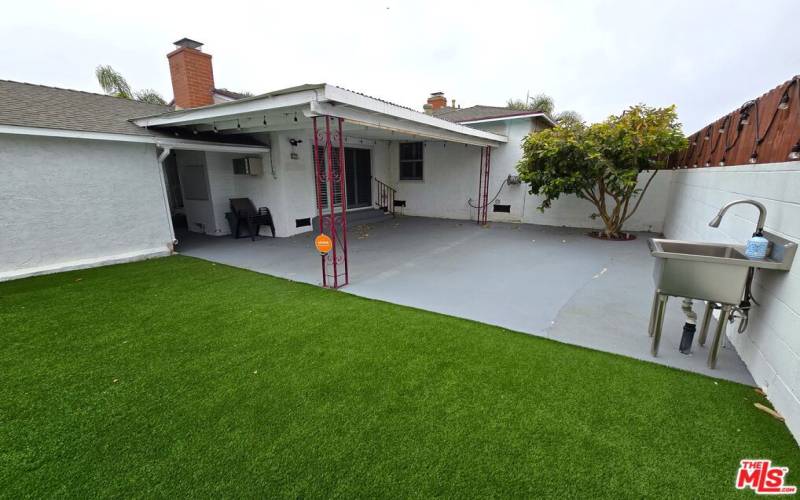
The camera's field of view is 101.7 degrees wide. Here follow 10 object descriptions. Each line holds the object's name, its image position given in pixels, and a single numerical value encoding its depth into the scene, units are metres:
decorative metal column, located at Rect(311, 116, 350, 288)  3.89
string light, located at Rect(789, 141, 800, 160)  2.05
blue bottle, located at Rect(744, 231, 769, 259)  2.11
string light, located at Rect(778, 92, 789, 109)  2.35
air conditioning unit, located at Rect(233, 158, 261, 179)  7.46
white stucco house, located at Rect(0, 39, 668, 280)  4.73
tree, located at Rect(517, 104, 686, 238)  6.17
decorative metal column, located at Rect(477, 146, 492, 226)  9.58
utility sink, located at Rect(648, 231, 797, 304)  2.08
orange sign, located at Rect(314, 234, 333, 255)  4.11
